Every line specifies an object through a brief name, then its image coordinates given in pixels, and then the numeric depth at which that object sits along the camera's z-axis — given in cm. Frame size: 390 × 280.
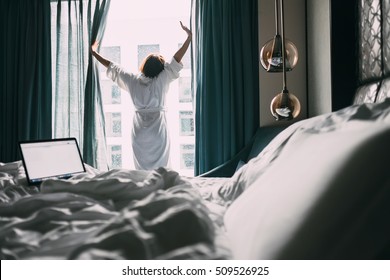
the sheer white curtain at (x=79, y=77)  328
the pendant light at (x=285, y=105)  166
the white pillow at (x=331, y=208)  51
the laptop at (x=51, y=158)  156
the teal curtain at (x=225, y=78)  307
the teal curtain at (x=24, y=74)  340
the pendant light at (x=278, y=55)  173
